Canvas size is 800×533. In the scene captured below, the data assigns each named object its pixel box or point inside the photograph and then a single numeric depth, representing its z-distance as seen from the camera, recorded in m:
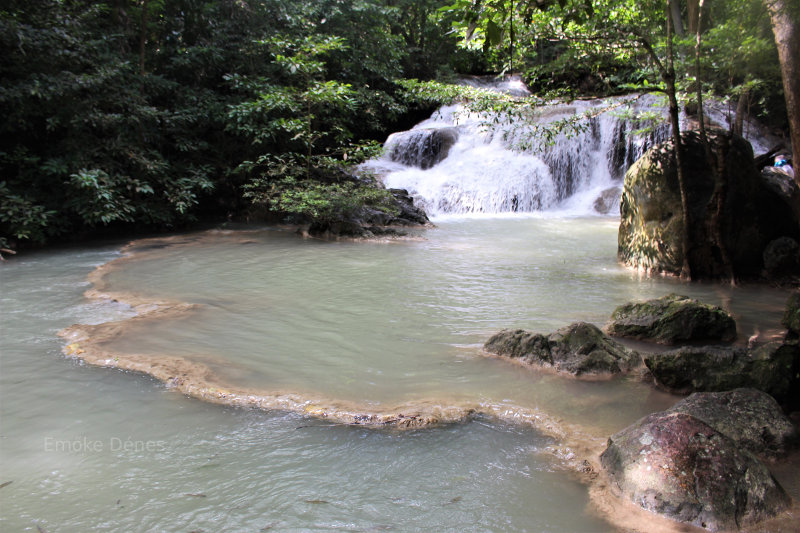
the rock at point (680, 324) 4.61
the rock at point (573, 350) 3.88
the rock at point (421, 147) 16.58
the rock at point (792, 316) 3.65
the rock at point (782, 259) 6.67
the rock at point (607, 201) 14.85
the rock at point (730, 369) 3.32
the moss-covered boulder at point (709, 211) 6.91
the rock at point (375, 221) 11.28
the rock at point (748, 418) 2.73
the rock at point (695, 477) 2.25
